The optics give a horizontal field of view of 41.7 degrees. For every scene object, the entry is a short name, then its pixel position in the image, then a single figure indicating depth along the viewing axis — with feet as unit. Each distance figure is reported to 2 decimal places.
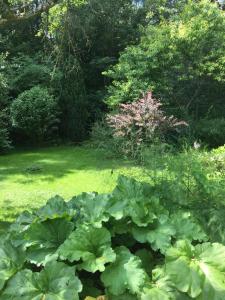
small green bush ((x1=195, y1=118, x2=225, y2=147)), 27.00
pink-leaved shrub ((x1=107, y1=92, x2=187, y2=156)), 23.20
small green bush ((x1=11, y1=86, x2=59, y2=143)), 28.39
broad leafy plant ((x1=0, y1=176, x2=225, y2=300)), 5.53
